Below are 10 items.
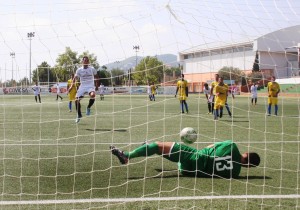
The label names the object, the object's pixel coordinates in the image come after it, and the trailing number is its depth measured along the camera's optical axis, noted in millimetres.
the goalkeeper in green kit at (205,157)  6098
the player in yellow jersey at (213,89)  17430
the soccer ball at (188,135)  6781
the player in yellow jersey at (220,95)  15883
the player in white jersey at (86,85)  9227
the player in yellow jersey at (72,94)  19805
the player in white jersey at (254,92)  24653
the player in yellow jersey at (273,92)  18953
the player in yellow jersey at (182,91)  19719
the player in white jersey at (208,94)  19928
